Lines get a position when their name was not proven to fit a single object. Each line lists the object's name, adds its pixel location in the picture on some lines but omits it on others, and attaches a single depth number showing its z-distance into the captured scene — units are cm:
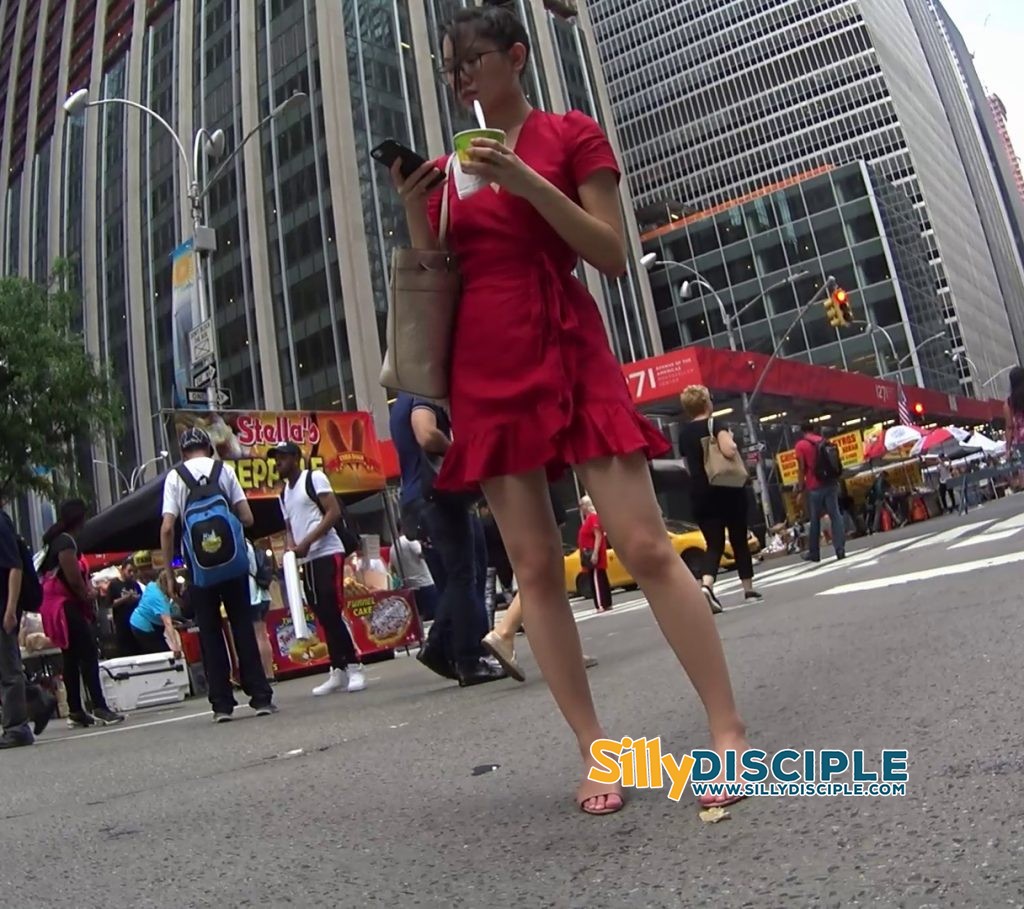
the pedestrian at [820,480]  1385
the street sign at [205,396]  1662
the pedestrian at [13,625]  685
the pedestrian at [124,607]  1229
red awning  2819
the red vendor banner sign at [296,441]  1442
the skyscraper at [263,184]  4691
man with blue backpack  628
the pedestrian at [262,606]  1007
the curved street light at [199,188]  1772
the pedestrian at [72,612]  819
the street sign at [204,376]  1652
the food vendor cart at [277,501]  1089
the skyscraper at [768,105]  9181
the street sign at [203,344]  1661
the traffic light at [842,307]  2794
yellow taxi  2034
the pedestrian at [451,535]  576
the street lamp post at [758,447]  2978
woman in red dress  227
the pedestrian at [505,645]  515
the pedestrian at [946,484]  2994
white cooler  978
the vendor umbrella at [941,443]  2791
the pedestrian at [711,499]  855
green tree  2733
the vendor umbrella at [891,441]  2667
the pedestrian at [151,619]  1204
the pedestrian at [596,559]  1293
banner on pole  1712
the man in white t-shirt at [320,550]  720
